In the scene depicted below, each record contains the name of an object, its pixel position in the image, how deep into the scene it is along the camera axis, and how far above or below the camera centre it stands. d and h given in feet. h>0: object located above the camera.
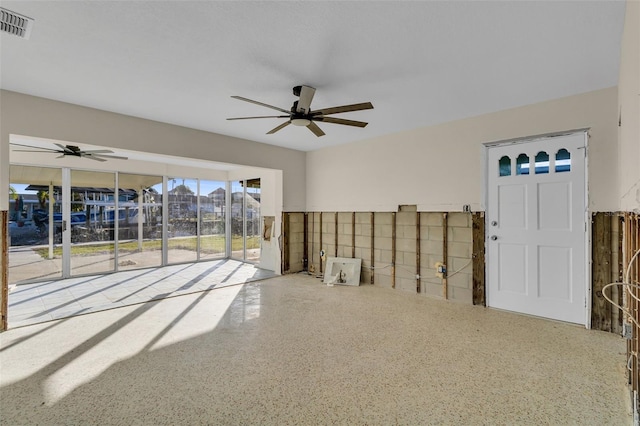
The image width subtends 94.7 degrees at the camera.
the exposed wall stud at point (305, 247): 21.66 -2.47
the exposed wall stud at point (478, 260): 13.72 -2.15
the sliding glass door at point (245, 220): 25.29 -0.59
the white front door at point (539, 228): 11.48 -0.58
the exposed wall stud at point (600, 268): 10.79 -2.00
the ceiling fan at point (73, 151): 15.47 +3.34
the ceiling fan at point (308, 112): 9.37 +3.50
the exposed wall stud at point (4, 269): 10.66 -2.04
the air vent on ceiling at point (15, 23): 6.70 +4.46
